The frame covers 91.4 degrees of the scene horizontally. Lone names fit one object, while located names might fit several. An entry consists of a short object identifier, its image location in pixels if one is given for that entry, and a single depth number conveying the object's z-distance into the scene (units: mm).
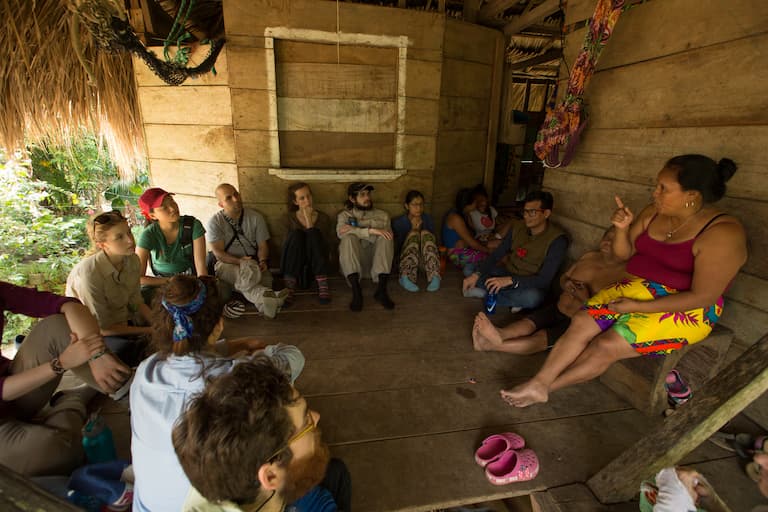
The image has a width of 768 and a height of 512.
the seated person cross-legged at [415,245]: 3580
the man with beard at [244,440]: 835
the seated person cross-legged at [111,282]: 2119
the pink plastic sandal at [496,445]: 1769
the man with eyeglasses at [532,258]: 2906
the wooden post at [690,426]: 1146
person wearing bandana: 1039
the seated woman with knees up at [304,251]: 3355
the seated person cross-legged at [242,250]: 3047
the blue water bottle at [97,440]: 1581
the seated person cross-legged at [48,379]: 1480
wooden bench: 1938
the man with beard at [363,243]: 3350
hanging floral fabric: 2348
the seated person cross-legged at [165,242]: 2756
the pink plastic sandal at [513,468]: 1651
